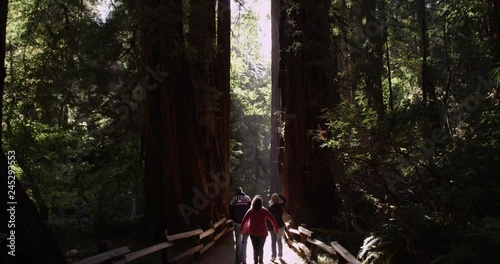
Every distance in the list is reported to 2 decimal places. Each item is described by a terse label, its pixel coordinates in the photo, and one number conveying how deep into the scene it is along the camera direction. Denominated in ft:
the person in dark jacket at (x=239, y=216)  30.78
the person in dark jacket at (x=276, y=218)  33.06
